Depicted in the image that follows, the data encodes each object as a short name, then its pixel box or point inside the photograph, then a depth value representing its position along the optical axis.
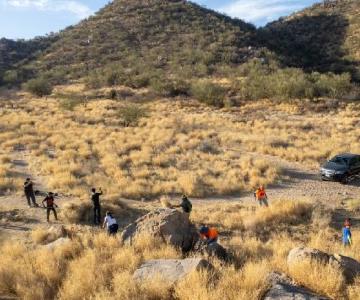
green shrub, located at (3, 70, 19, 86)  81.00
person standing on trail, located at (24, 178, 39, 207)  20.62
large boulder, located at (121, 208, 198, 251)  12.15
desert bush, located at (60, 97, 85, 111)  55.16
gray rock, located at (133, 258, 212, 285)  8.75
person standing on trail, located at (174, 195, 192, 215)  18.69
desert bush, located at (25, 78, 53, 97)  69.75
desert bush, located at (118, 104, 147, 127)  44.97
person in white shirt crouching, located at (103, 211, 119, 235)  15.40
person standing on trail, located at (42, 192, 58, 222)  18.53
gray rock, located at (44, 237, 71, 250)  11.66
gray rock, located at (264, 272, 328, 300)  8.04
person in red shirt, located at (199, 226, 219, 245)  13.13
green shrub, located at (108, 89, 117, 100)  63.75
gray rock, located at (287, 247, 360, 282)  9.38
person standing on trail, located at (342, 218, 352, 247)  14.81
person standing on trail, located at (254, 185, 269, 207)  20.58
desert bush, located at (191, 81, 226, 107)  56.88
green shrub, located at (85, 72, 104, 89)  71.81
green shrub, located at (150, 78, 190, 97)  63.25
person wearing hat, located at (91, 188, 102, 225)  18.78
